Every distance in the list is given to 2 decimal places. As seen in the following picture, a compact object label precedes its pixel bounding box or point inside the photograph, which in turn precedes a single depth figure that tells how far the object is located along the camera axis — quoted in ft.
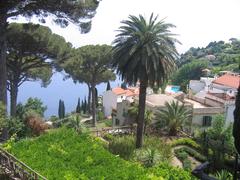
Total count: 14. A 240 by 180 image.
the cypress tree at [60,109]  148.27
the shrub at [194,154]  60.40
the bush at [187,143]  64.21
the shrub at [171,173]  27.35
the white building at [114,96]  129.18
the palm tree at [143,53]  57.62
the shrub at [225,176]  41.35
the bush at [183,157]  55.64
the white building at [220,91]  84.36
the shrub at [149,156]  46.70
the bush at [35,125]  64.21
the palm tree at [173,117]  68.67
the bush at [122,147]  49.42
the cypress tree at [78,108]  154.74
